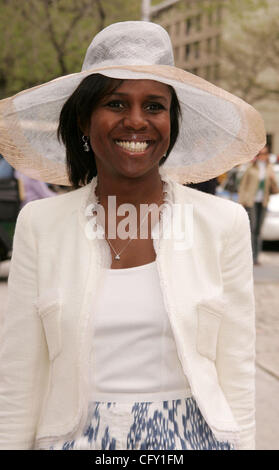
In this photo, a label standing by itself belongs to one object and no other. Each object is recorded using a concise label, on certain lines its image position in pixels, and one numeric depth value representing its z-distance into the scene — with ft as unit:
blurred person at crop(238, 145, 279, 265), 38.96
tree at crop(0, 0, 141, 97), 66.85
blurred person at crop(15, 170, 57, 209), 30.81
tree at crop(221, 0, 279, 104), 120.16
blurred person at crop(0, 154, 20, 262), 32.71
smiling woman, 6.20
